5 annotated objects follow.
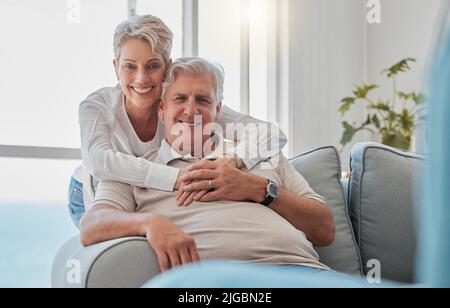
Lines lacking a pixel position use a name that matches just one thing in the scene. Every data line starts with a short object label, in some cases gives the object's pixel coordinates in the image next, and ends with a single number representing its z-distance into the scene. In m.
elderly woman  2.52
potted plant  4.88
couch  2.77
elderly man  2.37
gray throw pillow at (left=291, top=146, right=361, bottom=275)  2.74
